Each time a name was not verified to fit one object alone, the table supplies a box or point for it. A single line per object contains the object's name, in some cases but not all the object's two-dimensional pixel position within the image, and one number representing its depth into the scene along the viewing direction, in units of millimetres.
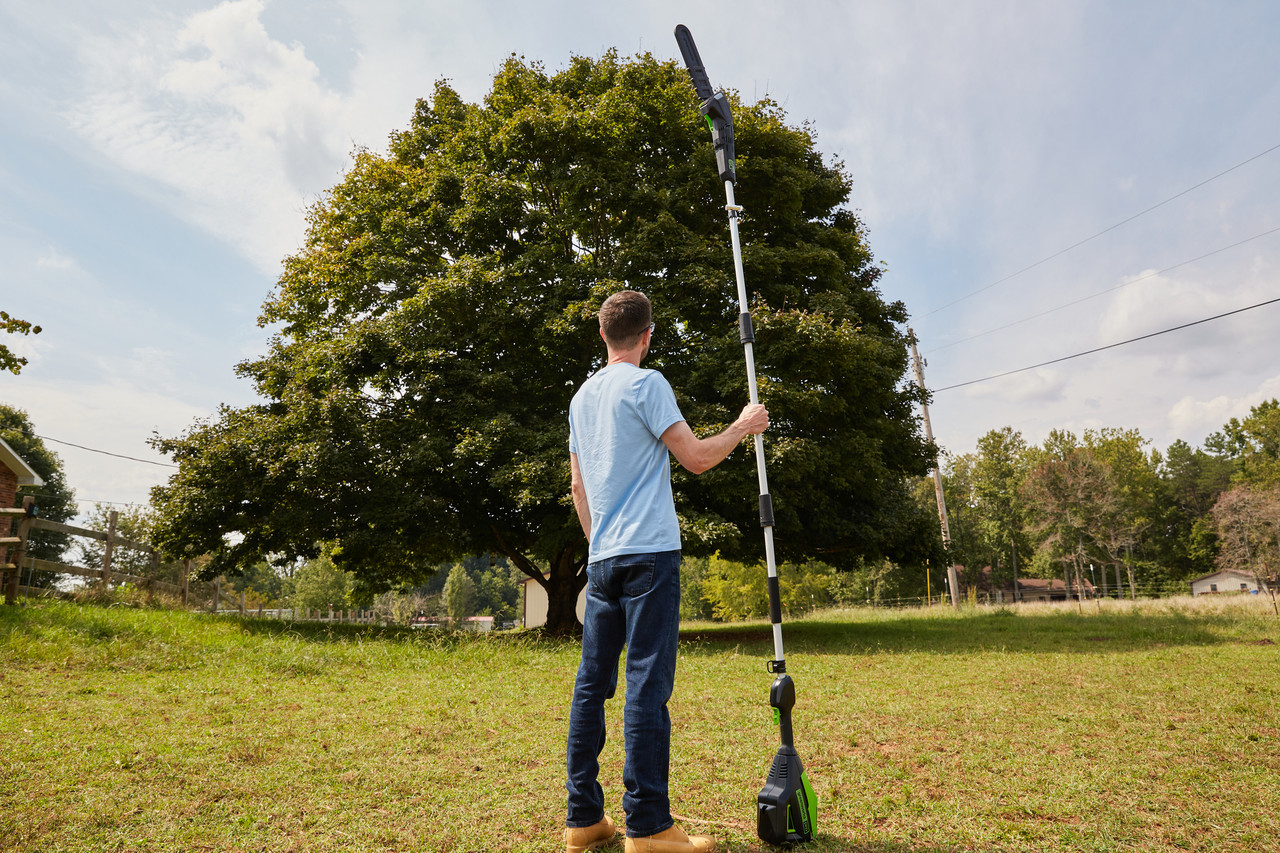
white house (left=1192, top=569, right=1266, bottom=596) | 58388
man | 2688
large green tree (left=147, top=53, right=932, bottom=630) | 13203
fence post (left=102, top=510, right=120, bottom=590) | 14336
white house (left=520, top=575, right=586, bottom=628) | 47594
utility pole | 19000
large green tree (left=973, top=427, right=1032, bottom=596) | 55938
